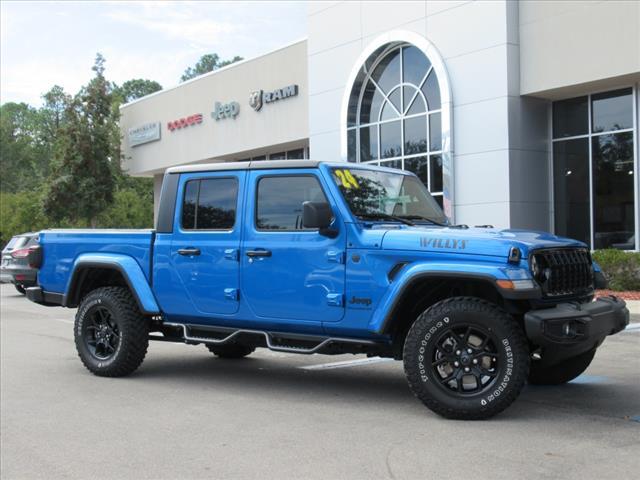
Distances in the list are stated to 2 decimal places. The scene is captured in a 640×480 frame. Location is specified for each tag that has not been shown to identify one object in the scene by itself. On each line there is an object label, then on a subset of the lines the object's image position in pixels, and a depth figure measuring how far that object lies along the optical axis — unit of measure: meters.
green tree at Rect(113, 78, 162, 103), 92.25
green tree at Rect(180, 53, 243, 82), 99.44
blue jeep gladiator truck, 5.57
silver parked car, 18.45
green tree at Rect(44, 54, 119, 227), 40.19
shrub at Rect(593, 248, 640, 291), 16.58
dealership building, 18.59
